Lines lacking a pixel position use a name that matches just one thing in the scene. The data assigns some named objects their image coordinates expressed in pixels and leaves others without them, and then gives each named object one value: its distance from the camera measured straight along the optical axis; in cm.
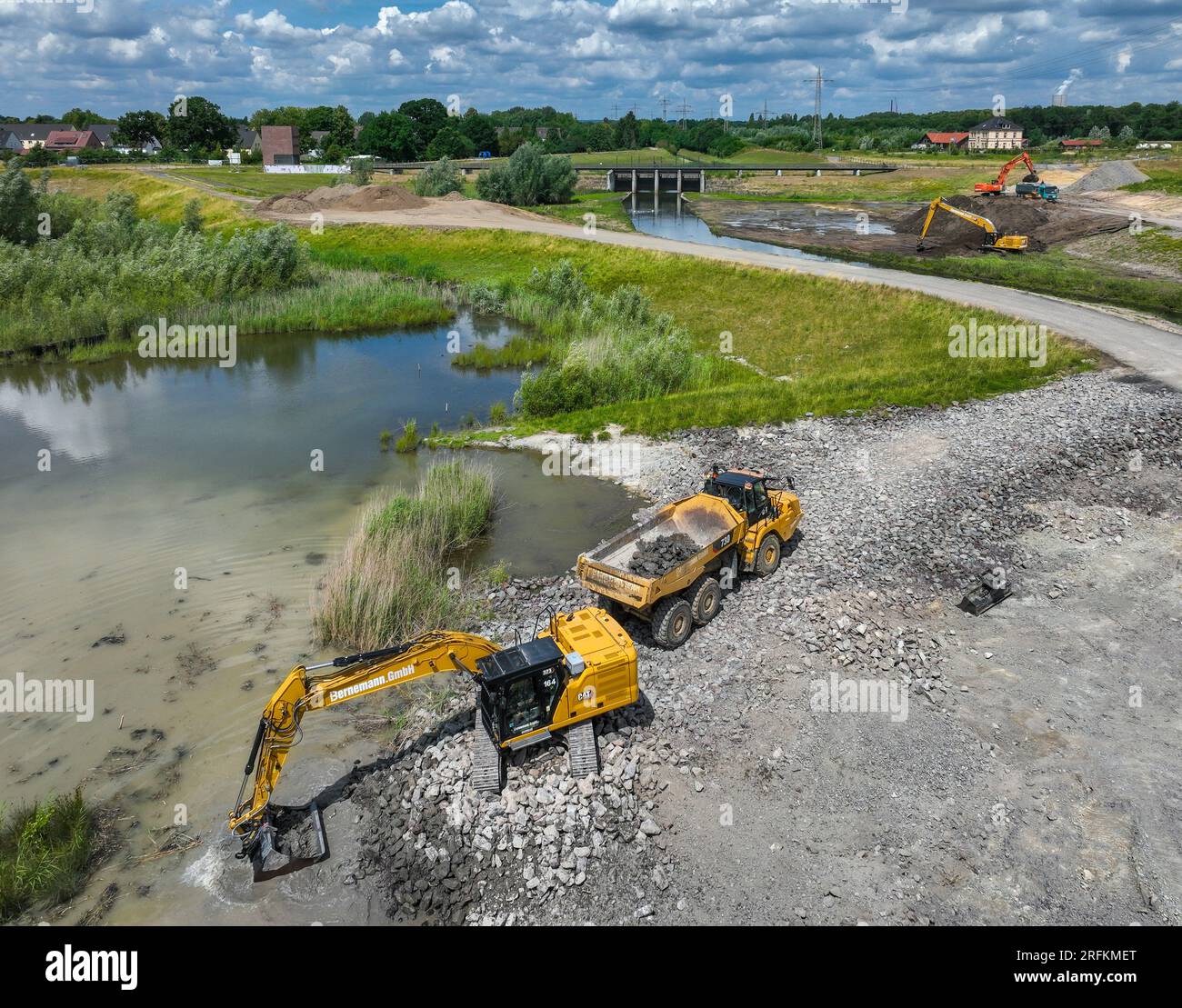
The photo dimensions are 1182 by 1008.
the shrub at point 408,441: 2647
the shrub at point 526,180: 8006
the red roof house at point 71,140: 15012
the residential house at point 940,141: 14625
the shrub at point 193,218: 6359
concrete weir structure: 11650
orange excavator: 6880
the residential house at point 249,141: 14912
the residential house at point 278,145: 11794
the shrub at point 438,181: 8362
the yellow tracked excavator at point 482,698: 1051
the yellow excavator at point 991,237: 5244
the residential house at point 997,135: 13700
